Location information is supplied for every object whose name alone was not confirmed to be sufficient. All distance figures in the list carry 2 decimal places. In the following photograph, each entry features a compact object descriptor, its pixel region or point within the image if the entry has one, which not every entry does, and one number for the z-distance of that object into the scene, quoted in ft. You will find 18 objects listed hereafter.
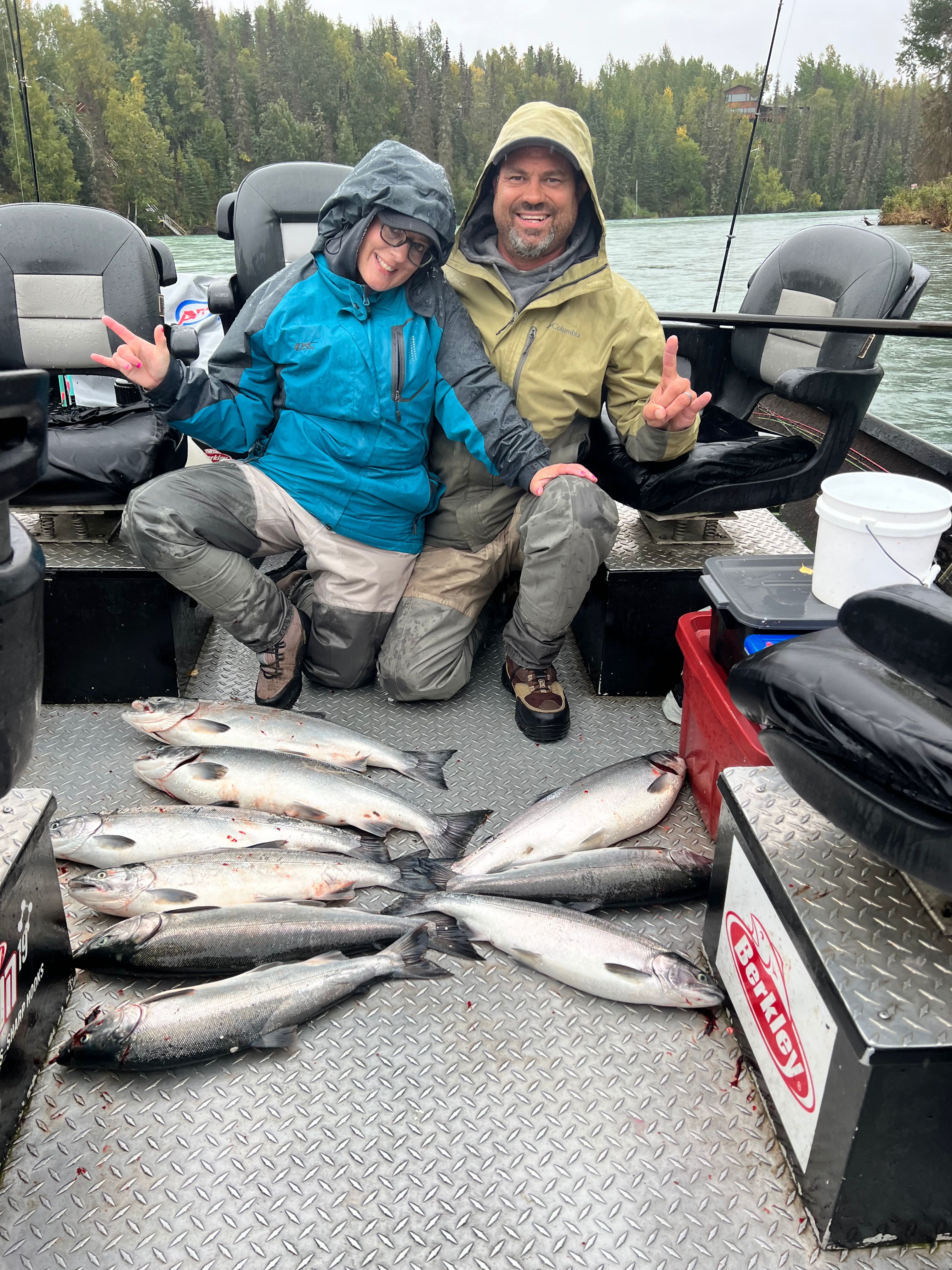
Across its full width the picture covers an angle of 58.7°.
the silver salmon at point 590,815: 7.06
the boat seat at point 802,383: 8.59
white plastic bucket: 5.82
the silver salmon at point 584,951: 5.76
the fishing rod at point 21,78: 13.92
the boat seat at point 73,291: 9.95
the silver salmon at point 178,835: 6.77
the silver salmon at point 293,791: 7.43
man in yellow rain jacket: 8.61
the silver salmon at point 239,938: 5.77
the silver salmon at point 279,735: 8.21
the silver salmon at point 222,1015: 5.15
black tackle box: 6.42
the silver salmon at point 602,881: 6.62
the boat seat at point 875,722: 3.37
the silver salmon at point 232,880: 6.28
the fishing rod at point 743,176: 13.76
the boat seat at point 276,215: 13.09
